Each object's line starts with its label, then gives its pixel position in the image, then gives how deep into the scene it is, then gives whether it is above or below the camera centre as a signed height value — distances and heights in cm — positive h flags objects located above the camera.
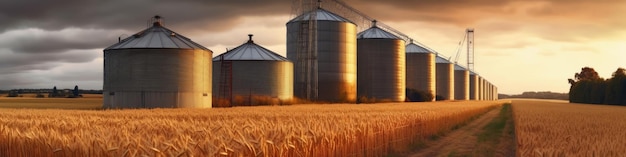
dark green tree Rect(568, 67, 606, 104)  9406 +3
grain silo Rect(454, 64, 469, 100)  14412 +209
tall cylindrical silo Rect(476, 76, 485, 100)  18450 +110
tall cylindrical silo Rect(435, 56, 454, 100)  12644 +273
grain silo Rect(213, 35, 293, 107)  5950 +145
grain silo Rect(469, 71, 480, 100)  16575 +155
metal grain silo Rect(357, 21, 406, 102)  8544 +344
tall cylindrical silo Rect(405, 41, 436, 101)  10875 +379
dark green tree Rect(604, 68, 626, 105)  8088 +15
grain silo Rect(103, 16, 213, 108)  4622 +146
